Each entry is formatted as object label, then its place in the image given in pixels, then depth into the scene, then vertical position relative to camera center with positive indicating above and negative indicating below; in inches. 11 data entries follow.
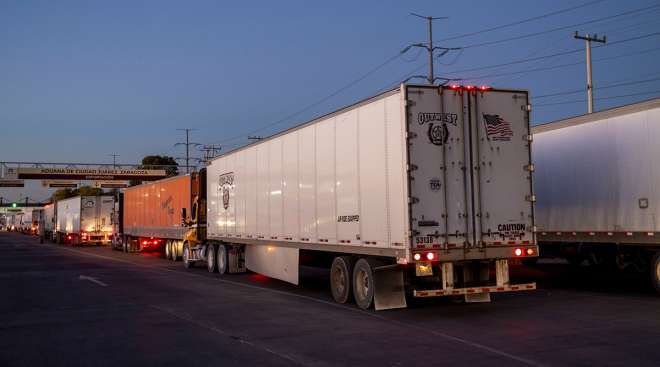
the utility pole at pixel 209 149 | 2497.8 +300.0
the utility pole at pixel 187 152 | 3265.7 +379.3
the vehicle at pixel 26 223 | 4579.2 +58.7
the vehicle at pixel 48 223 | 2490.2 +27.5
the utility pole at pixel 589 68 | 1346.0 +329.2
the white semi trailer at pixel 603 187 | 553.9 +30.7
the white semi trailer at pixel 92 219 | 1918.1 +30.3
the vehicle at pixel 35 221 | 4031.5 +57.8
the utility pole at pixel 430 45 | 1533.2 +410.5
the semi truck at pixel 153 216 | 1104.8 +25.3
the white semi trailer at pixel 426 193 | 456.4 +22.2
